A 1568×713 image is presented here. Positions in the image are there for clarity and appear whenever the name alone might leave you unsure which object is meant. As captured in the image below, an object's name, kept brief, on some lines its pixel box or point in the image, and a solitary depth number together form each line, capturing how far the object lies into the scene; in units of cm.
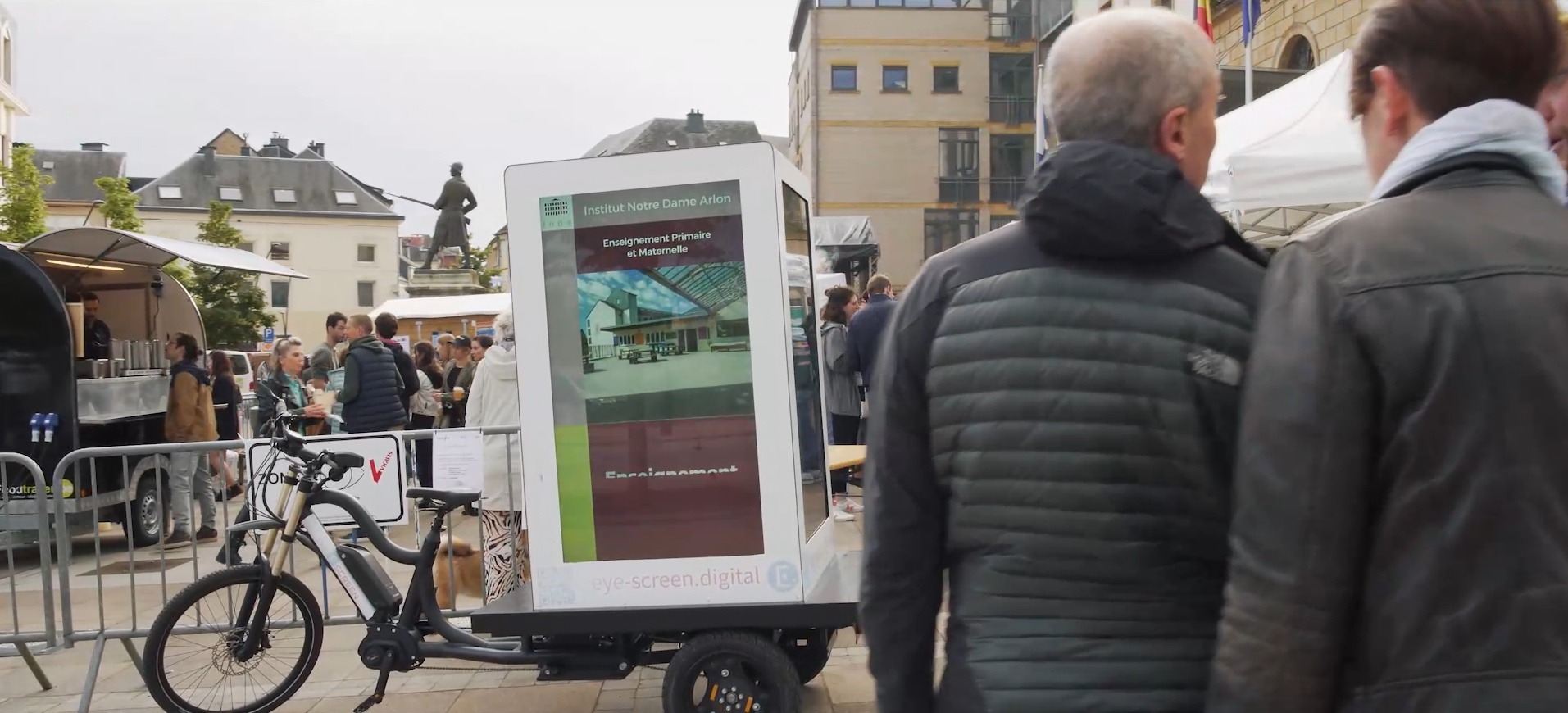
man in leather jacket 130
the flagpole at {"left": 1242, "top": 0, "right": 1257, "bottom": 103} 1001
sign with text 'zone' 573
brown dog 581
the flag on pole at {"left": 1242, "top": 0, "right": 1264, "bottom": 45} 1041
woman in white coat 615
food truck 952
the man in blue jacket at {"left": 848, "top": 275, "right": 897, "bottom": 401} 1026
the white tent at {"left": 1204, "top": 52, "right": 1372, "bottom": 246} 588
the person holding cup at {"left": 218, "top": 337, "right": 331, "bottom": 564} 1047
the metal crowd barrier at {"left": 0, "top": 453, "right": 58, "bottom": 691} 572
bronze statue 2561
